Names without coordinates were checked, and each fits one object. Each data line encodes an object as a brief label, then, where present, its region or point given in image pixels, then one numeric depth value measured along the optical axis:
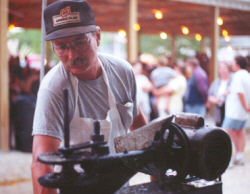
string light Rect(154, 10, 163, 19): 11.13
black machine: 1.09
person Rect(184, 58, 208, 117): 7.28
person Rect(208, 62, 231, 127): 6.24
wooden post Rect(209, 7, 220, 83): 9.52
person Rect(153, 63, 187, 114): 7.28
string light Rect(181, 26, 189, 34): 15.40
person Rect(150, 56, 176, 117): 7.34
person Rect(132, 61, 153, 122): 6.82
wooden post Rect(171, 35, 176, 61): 16.86
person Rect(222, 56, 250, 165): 5.68
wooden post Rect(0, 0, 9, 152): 6.23
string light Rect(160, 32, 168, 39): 17.45
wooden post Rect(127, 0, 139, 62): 7.27
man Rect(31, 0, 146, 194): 1.33
